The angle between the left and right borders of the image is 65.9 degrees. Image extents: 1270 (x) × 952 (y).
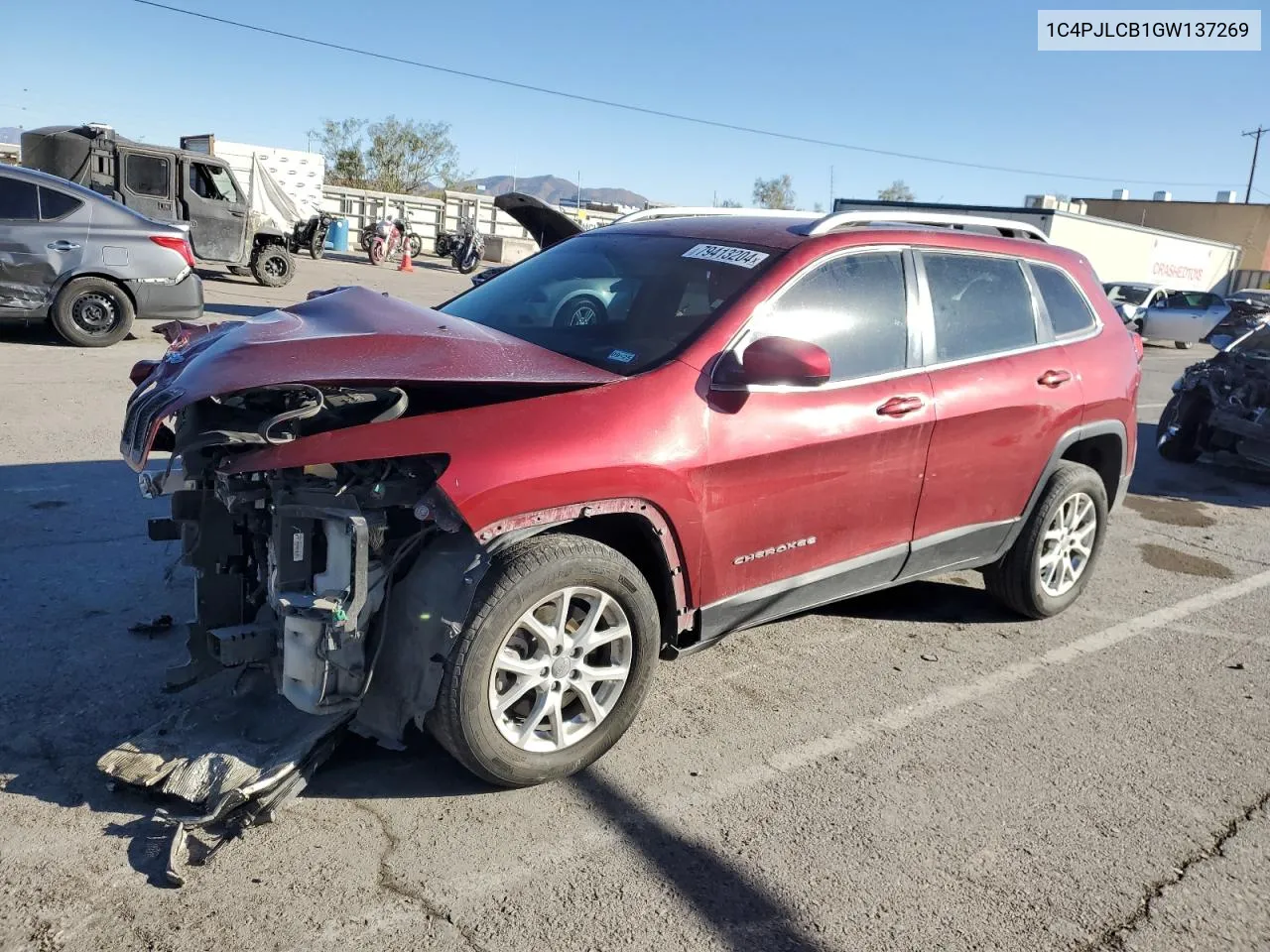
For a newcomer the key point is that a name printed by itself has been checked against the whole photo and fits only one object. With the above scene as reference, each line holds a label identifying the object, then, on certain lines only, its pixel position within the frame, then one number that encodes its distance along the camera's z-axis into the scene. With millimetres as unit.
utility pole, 67875
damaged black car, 8836
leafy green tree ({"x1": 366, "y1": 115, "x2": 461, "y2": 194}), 55688
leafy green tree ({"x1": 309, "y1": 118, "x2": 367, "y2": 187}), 55062
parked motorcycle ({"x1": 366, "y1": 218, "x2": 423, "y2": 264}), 29094
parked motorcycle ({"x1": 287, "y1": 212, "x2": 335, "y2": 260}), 24156
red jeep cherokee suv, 2893
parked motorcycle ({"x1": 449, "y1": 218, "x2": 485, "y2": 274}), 28500
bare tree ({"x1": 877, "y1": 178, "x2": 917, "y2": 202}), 83875
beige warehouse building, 53469
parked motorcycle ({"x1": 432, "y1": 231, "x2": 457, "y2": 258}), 31938
